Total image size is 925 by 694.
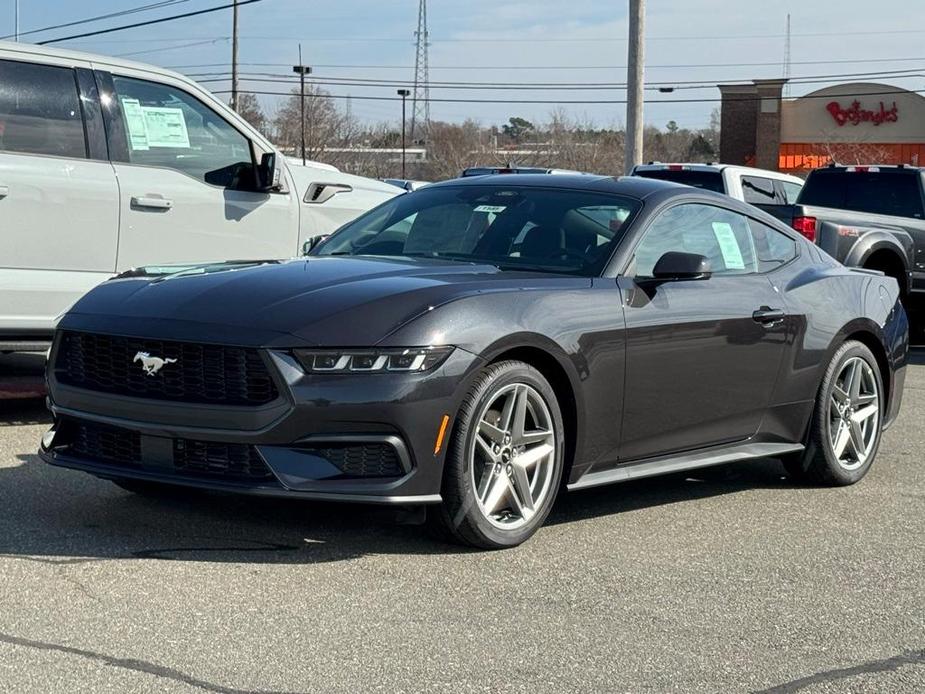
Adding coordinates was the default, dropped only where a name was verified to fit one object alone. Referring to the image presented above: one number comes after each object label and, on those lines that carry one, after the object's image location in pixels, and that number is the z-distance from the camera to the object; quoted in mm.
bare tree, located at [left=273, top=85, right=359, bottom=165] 73750
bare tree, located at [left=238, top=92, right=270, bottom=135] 72062
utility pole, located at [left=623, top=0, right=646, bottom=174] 21625
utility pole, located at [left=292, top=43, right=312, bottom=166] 66062
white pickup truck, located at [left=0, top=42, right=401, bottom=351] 8172
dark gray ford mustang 5203
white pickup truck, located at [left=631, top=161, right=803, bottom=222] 15109
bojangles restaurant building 60594
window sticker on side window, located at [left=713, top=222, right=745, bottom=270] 7012
